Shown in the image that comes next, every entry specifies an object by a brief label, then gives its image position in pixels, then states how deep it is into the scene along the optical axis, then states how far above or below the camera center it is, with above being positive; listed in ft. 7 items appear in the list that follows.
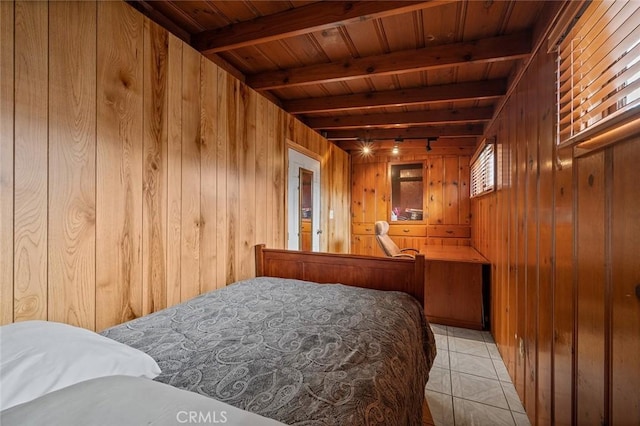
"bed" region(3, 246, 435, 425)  2.60 -1.73
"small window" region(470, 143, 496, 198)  9.22 +1.71
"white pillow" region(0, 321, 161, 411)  2.12 -1.30
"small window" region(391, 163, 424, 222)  15.70 +1.30
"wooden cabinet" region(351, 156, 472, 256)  14.75 +0.56
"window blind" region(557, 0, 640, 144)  2.53 +1.61
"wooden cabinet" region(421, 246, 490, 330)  9.84 -2.82
